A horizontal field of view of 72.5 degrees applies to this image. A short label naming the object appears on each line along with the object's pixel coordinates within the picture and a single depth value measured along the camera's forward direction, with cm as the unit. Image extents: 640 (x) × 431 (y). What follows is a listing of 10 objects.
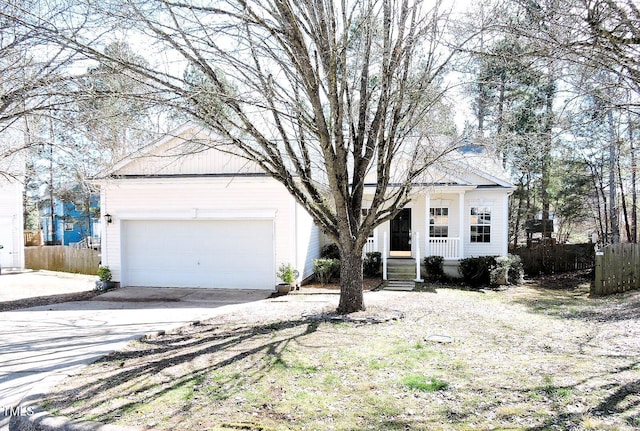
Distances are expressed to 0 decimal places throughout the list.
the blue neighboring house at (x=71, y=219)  3072
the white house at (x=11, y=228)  1888
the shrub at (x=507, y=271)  1467
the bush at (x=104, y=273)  1334
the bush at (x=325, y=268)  1418
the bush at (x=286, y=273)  1252
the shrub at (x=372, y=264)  1556
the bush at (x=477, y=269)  1484
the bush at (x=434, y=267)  1540
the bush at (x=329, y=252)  1628
